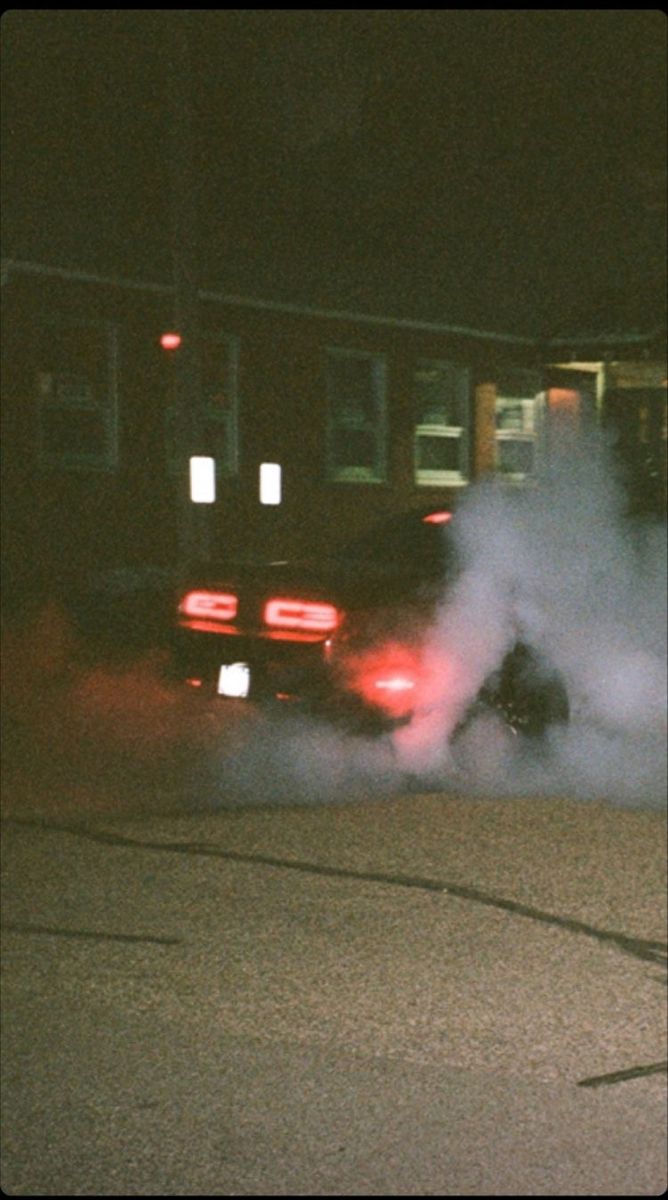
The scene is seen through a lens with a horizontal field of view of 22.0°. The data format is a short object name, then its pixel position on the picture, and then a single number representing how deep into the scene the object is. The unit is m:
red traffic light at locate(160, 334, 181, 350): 17.83
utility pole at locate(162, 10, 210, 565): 13.63
